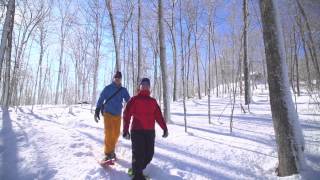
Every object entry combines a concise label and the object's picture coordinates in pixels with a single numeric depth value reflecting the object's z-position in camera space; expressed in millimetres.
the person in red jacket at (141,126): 3074
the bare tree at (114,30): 9278
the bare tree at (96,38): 12856
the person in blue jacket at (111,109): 3704
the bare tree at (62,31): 17135
